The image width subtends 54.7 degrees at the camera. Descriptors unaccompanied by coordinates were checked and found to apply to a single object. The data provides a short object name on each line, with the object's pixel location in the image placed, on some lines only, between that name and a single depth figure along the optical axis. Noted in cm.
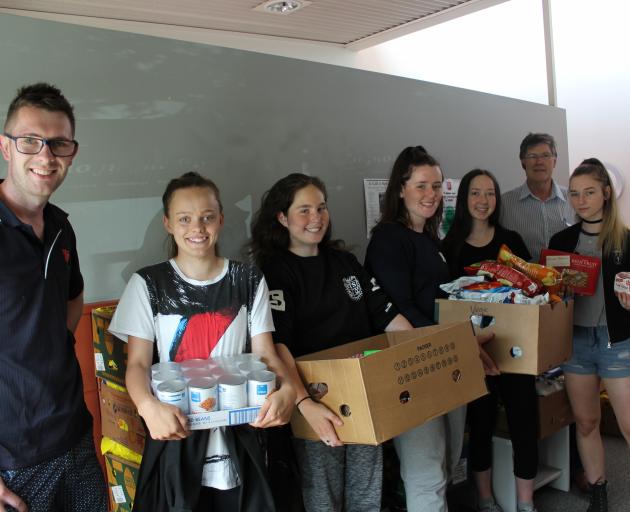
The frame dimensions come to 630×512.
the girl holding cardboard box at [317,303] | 194
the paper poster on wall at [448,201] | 350
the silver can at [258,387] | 153
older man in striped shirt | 326
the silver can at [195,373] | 154
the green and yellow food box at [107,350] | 192
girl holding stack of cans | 154
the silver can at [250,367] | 159
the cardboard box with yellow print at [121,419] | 191
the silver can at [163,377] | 150
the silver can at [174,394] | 144
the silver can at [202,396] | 146
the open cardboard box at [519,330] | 212
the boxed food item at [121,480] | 195
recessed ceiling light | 466
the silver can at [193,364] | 162
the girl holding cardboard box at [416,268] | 210
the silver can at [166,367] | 156
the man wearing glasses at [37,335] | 134
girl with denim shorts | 262
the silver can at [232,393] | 148
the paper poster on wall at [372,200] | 309
